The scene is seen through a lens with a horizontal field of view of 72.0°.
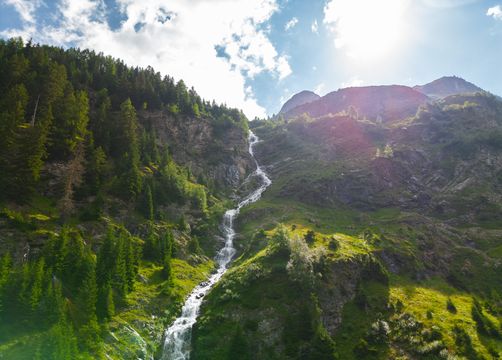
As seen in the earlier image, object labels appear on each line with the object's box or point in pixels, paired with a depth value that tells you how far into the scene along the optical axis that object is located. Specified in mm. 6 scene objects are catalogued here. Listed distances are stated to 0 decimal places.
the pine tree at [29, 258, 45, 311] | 42031
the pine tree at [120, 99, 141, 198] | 89788
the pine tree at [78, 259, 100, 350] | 43062
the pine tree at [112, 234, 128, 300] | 56109
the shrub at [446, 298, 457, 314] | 62000
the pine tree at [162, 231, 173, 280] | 67900
